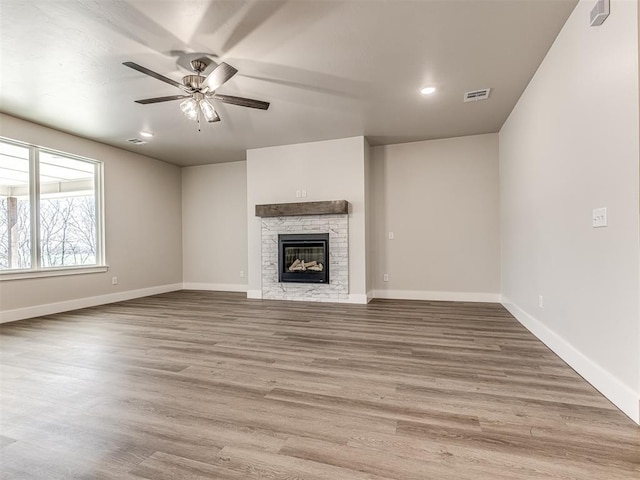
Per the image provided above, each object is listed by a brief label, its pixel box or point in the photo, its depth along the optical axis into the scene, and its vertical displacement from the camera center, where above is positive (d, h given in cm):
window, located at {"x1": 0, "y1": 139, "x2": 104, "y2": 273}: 420 +52
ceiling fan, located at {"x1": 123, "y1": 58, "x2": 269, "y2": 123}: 287 +140
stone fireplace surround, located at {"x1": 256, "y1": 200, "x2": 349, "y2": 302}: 512 +3
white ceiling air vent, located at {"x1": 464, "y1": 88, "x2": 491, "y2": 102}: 356 +166
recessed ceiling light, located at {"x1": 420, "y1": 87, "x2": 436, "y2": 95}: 347 +166
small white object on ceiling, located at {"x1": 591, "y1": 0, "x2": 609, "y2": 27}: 189 +136
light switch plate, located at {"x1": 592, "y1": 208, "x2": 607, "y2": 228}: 196 +13
